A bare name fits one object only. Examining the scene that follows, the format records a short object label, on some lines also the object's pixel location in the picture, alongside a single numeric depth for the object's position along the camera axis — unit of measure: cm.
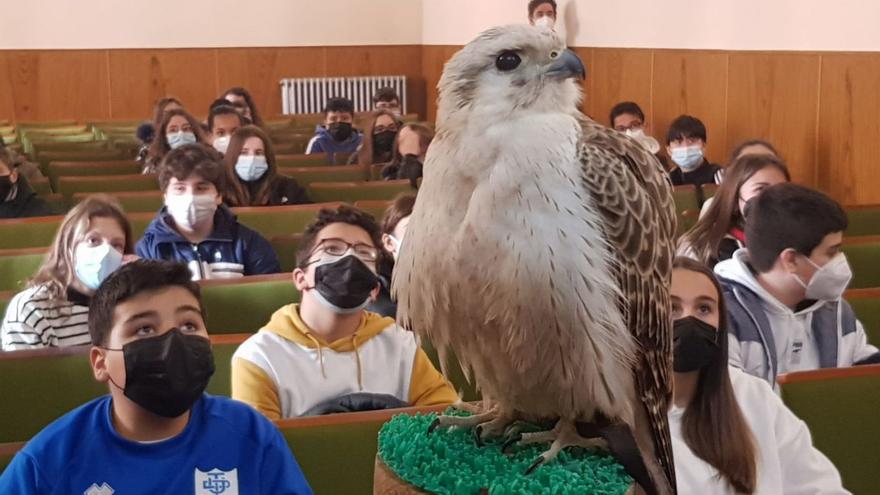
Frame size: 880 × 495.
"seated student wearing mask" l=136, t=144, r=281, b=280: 463
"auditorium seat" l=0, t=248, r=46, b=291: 427
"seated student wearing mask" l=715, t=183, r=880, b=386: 348
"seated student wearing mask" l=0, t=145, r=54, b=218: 566
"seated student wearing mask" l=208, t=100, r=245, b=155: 794
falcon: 133
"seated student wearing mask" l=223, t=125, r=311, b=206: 621
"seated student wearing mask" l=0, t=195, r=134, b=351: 361
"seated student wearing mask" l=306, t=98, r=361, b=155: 916
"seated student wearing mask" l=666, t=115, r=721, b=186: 732
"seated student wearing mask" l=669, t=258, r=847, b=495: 252
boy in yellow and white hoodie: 308
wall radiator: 1371
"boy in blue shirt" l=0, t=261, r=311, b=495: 233
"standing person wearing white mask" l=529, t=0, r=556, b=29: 1038
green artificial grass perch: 138
